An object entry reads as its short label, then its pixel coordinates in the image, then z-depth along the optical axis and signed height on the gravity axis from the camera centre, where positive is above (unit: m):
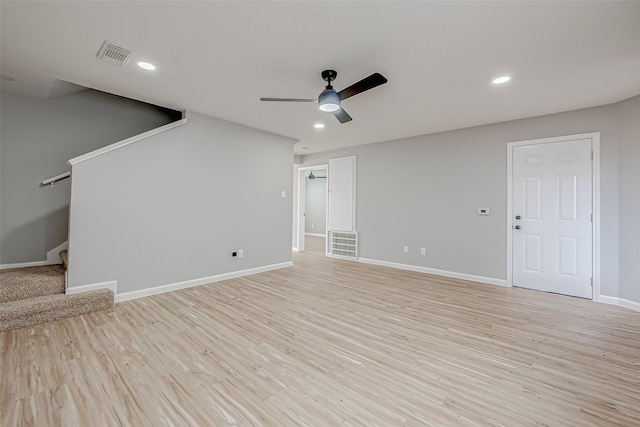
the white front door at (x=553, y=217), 3.63 +0.08
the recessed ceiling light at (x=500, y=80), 2.78 +1.53
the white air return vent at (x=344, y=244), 6.00 -0.59
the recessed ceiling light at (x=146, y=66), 2.58 +1.50
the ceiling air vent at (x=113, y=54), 2.29 +1.47
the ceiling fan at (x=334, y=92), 2.36 +1.22
